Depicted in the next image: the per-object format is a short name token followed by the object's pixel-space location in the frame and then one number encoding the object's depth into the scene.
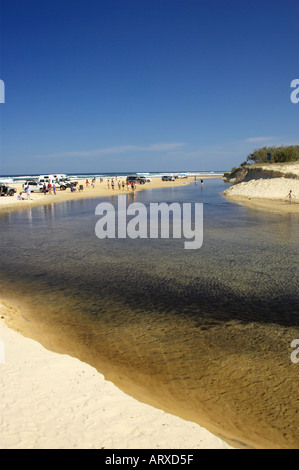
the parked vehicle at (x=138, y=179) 83.30
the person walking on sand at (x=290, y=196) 36.24
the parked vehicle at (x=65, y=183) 66.31
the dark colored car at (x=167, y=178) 100.62
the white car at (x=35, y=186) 57.78
